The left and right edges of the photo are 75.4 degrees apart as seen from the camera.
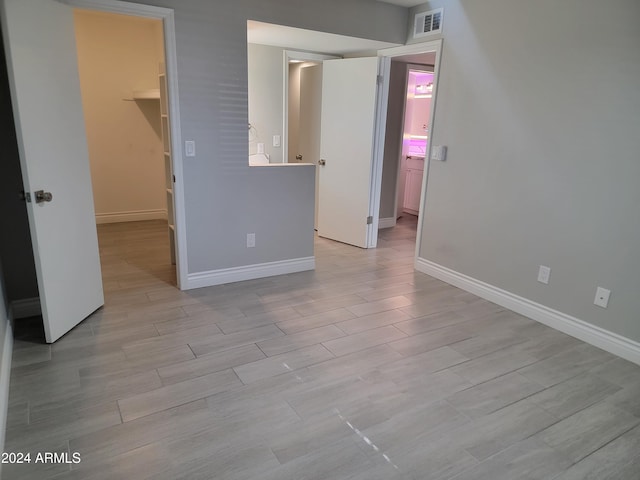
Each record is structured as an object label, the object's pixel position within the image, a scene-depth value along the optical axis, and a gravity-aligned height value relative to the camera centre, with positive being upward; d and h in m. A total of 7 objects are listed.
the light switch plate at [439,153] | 3.74 -0.14
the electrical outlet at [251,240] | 3.68 -0.96
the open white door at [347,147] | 4.42 -0.16
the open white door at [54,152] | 2.22 -0.18
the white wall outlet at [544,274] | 3.06 -0.96
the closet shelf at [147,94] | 5.06 +0.36
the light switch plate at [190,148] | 3.19 -0.16
